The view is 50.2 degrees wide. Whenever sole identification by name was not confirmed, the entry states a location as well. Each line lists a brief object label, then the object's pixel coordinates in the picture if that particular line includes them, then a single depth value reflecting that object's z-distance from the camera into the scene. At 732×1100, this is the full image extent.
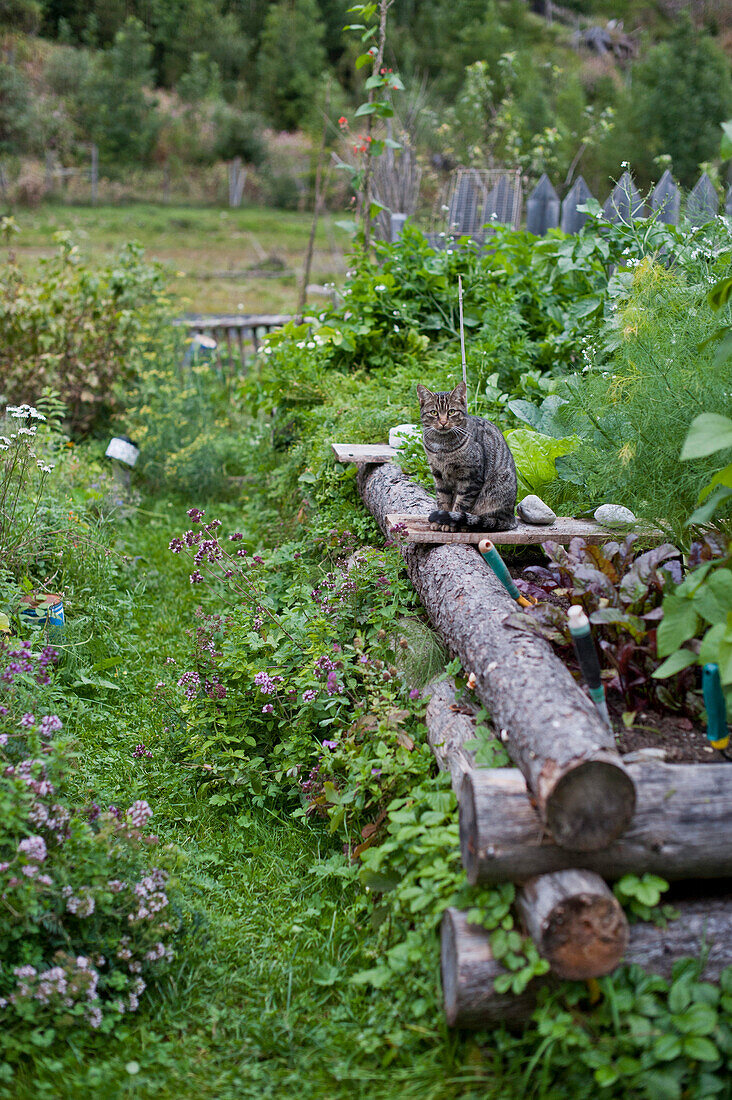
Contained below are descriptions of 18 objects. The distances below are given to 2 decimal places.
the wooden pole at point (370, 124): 5.70
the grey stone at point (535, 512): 3.45
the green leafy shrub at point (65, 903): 2.04
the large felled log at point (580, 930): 1.83
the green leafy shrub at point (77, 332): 6.29
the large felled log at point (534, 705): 1.90
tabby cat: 3.34
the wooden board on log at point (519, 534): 3.21
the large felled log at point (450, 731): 2.41
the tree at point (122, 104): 22.83
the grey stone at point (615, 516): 3.41
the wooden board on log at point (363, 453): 4.16
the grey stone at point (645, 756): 2.11
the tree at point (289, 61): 28.28
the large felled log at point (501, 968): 1.90
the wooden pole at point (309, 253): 6.96
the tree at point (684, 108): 16.41
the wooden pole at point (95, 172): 20.44
